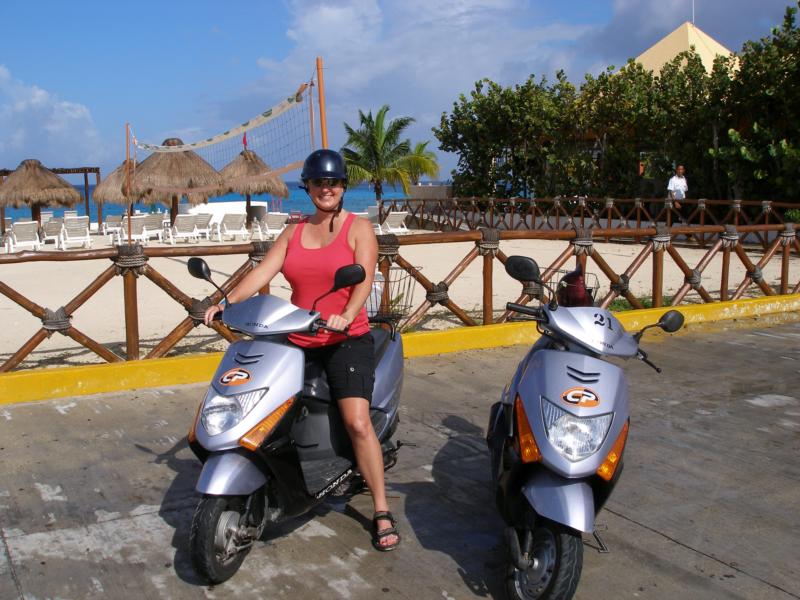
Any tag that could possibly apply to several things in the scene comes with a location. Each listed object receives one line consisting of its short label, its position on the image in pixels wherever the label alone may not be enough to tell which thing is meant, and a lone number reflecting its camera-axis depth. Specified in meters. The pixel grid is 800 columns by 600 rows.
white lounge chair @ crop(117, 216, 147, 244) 21.27
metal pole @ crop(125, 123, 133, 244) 12.21
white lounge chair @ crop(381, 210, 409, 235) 24.45
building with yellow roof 25.05
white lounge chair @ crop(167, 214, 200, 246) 22.08
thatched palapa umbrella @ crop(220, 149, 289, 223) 25.11
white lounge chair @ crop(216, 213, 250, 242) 23.22
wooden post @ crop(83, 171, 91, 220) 27.98
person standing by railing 19.27
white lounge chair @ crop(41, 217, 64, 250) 21.03
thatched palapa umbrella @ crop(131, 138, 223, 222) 23.11
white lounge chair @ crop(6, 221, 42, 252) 19.78
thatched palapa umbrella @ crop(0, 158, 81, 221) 23.84
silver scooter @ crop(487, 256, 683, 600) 2.98
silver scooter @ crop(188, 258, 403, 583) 3.11
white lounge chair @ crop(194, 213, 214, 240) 22.69
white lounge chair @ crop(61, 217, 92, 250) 20.56
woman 3.50
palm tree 36.22
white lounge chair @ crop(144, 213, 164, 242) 21.98
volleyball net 23.05
